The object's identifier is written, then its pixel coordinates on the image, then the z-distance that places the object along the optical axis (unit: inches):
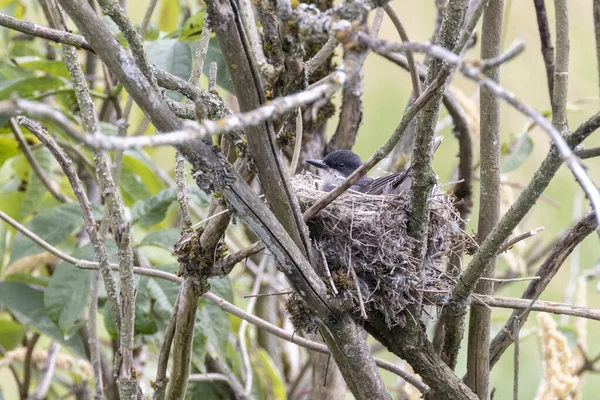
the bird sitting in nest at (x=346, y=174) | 257.6
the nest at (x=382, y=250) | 173.3
